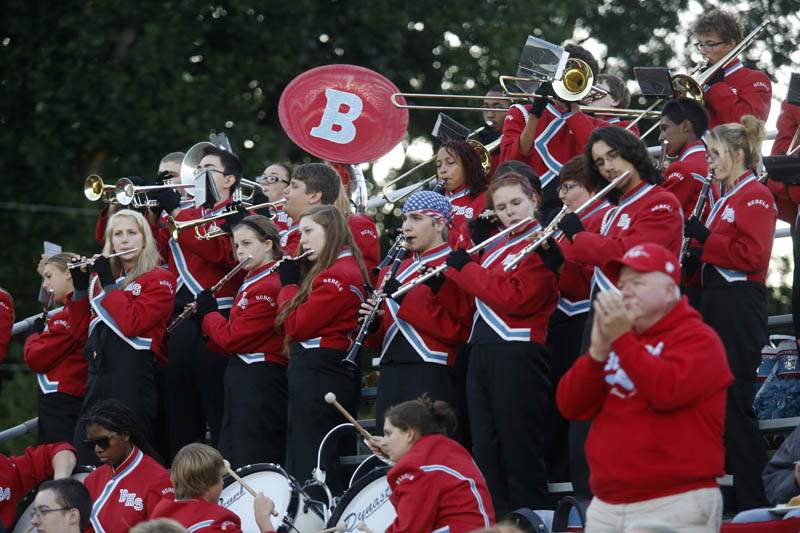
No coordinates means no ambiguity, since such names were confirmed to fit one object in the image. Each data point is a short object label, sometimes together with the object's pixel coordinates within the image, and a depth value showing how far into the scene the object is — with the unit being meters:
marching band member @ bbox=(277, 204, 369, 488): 17.42
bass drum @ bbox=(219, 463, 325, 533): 15.83
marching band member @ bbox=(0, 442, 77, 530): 18.92
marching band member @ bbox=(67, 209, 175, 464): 19.00
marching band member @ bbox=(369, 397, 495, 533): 14.25
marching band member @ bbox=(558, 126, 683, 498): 14.61
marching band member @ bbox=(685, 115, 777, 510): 15.20
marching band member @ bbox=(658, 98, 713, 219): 17.12
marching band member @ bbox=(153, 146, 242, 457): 19.67
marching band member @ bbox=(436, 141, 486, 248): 19.02
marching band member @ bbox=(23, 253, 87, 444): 19.97
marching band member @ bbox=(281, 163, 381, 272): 19.27
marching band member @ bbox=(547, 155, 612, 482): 15.97
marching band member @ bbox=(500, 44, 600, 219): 17.98
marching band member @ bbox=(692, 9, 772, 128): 18.67
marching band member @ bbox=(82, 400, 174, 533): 17.19
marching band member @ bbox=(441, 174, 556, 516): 15.48
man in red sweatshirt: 11.21
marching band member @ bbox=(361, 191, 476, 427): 16.83
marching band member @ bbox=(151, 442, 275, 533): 15.58
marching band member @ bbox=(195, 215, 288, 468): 18.23
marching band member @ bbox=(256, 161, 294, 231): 21.14
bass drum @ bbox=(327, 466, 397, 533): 15.37
